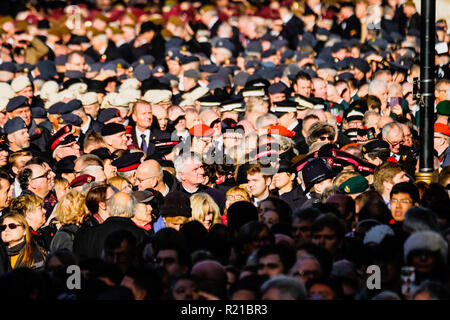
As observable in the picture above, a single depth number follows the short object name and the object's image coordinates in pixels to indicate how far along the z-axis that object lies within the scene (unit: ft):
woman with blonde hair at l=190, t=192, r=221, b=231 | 55.42
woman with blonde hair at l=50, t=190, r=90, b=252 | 55.93
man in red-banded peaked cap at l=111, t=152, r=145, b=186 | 68.44
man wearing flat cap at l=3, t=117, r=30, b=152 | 79.05
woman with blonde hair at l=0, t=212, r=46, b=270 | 53.26
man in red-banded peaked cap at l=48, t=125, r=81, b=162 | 74.95
